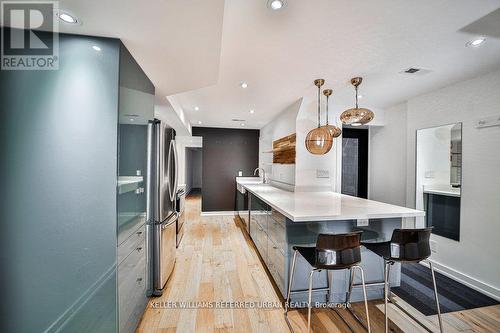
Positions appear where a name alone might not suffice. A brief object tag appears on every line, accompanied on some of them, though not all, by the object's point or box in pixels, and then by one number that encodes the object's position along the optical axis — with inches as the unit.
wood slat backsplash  134.9
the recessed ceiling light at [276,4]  50.7
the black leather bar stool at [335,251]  58.5
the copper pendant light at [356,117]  84.7
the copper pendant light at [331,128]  98.9
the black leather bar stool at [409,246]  62.0
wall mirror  106.7
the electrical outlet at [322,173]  133.2
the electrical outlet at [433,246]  113.3
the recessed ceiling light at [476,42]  67.2
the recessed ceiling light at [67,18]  45.9
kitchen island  72.6
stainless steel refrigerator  82.2
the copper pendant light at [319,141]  90.7
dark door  173.2
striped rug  80.7
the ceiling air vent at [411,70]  88.7
